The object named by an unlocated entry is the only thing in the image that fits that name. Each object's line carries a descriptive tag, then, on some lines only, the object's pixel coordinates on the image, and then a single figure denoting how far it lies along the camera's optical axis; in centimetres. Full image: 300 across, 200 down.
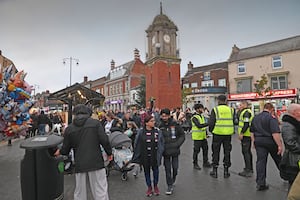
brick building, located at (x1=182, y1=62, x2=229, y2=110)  3912
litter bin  369
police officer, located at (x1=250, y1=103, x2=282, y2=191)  509
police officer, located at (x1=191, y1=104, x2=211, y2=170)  704
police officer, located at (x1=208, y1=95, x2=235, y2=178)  600
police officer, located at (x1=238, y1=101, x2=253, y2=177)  623
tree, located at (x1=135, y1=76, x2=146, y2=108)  4209
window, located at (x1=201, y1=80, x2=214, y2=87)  4307
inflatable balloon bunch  719
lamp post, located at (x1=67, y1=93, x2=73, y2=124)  1231
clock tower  3403
